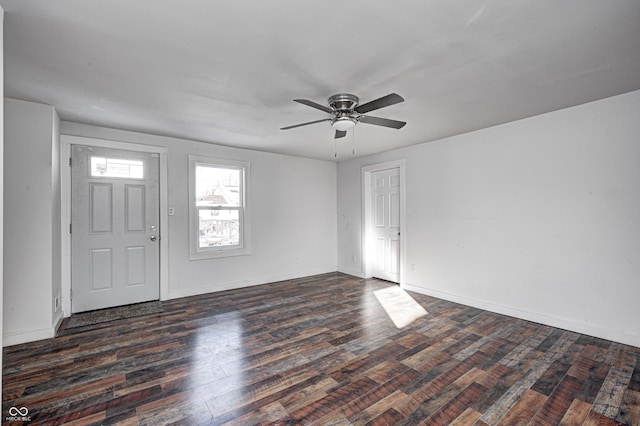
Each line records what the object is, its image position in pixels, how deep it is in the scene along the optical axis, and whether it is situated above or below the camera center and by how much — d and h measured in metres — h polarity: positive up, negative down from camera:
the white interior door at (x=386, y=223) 5.34 -0.18
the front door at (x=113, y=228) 3.81 -0.17
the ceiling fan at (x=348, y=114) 2.75 +0.90
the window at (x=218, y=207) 4.70 +0.11
